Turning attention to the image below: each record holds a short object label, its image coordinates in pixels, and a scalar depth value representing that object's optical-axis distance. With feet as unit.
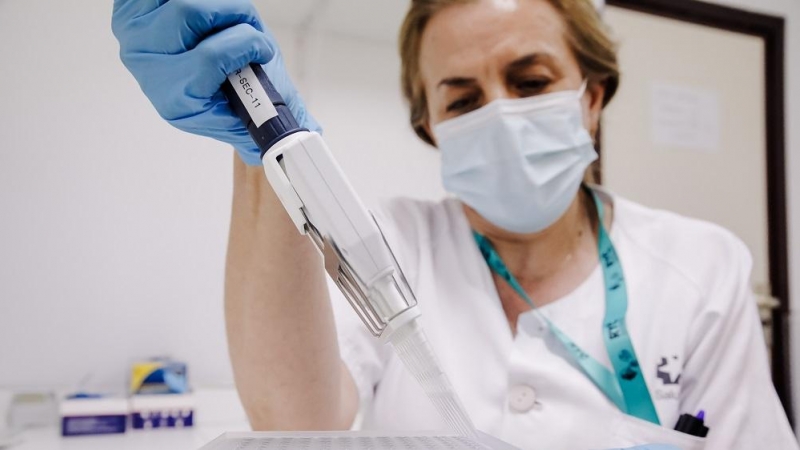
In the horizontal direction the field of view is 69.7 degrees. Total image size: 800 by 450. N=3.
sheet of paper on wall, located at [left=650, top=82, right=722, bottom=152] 4.88
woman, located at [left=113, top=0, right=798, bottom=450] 1.79
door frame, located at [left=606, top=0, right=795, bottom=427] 5.03
